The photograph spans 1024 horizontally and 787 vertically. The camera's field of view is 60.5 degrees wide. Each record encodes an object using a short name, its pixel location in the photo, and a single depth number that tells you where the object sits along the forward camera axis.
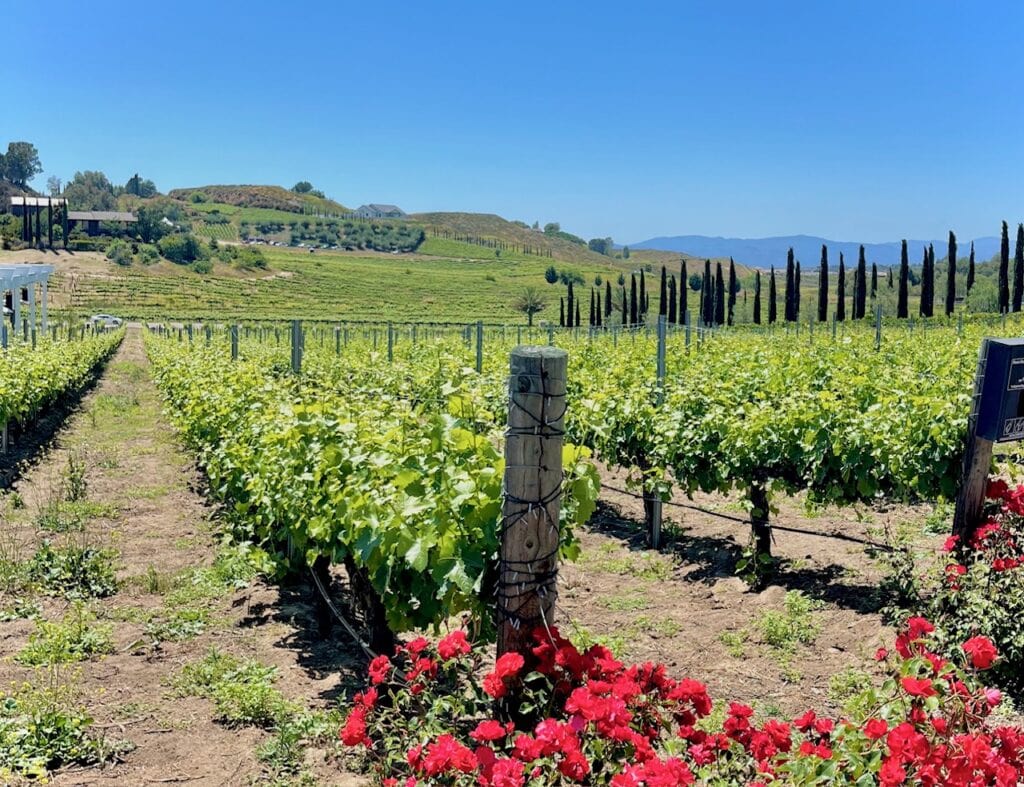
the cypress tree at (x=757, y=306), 55.22
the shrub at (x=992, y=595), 4.06
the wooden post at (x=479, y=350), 12.62
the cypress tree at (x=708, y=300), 54.85
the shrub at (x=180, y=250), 99.62
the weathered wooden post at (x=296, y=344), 10.57
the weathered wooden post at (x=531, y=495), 2.74
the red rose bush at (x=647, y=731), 2.14
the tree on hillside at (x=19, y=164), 163.00
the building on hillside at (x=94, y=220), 115.12
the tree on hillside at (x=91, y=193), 163.00
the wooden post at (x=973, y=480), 4.77
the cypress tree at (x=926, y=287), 46.67
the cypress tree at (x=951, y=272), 44.89
